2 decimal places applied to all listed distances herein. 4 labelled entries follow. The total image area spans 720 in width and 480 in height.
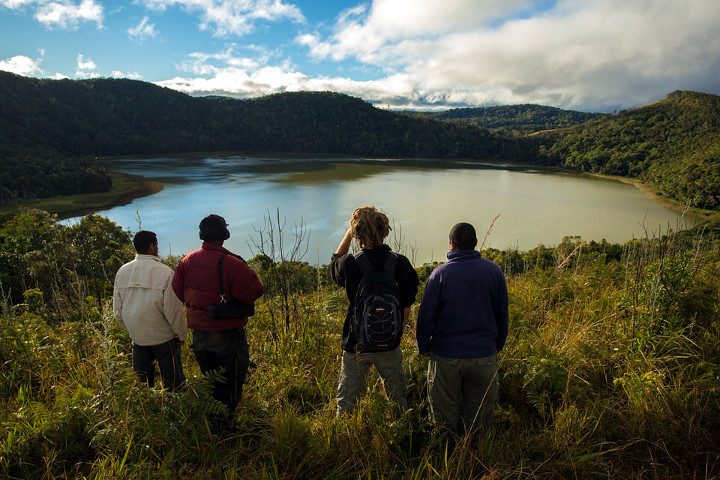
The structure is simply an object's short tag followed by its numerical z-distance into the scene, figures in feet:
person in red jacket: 6.99
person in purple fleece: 6.39
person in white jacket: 7.61
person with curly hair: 6.54
